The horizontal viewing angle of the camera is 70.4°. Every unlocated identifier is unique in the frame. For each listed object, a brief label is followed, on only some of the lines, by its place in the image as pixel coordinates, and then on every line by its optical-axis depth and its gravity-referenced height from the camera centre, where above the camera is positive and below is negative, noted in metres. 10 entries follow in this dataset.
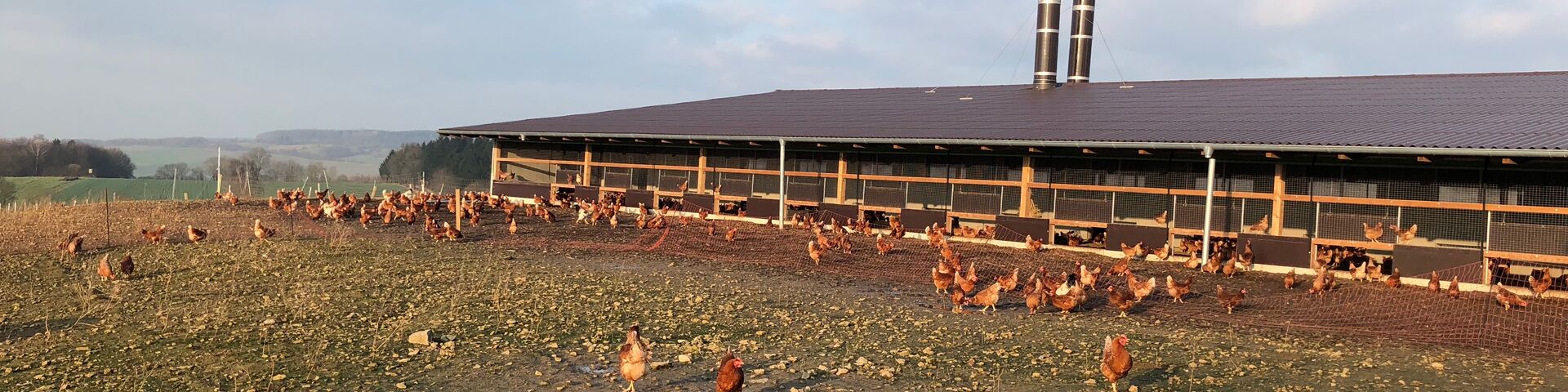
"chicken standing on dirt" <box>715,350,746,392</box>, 7.57 -1.22
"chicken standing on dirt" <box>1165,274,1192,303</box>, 13.02 -0.74
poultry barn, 14.89 +0.91
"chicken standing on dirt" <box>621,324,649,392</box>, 7.98 -1.22
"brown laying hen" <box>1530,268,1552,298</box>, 13.26 -0.43
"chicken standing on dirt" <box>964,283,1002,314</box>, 12.04 -0.91
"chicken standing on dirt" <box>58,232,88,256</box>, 15.85 -1.30
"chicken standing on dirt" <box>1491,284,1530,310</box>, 12.41 -0.59
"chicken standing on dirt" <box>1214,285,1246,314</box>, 12.44 -0.79
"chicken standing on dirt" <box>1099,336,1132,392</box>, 8.20 -1.04
